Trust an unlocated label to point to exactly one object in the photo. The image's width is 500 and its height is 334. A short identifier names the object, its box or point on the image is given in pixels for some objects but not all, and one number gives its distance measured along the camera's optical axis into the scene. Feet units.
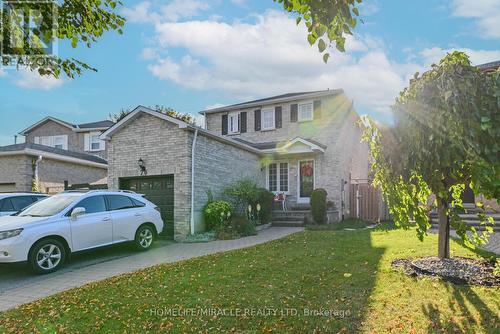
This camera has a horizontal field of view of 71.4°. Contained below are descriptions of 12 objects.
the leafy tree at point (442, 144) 16.14
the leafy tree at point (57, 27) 17.39
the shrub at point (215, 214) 39.99
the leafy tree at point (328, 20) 10.74
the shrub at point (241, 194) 45.37
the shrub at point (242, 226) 40.66
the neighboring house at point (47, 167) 52.85
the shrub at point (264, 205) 47.98
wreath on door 56.57
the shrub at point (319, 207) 48.19
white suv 23.56
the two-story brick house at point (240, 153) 39.81
